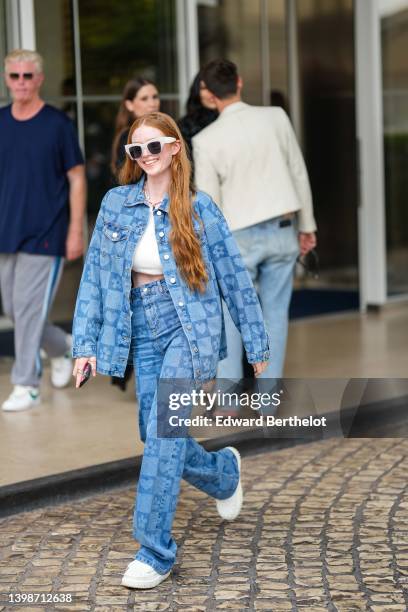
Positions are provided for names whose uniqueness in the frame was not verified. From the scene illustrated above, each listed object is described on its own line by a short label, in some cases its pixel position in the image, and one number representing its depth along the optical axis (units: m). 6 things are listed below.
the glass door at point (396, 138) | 11.17
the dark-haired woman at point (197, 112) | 6.75
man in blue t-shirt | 7.07
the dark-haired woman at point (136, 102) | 7.17
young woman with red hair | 4.55
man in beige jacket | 6.57
